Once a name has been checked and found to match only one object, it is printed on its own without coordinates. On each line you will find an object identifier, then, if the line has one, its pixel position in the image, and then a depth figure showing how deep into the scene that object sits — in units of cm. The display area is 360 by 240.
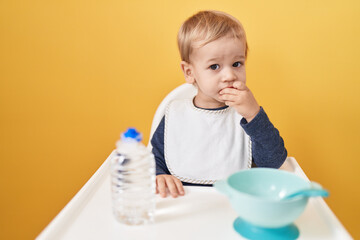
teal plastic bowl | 65
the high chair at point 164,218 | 72
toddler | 105
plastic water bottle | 76
